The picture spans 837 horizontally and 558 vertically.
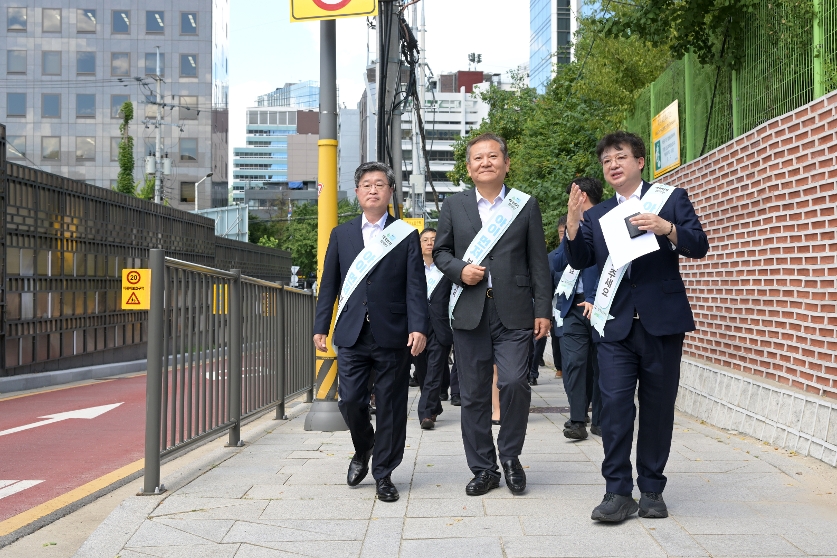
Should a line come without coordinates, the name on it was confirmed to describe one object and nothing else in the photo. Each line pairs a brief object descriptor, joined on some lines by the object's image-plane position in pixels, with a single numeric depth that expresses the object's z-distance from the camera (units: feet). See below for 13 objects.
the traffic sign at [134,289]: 63.52
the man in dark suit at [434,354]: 29.60
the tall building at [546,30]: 308.40
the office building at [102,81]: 232.73
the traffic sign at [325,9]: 29.12
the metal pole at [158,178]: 150.30
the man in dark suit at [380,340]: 18.52
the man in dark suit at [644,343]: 15.97
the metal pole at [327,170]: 29.27
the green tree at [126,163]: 149.48
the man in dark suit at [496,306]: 18.17
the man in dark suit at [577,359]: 26.73
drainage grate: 35.19
